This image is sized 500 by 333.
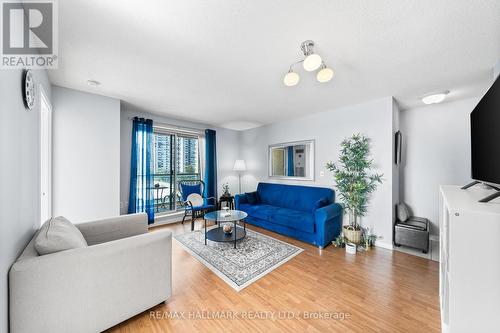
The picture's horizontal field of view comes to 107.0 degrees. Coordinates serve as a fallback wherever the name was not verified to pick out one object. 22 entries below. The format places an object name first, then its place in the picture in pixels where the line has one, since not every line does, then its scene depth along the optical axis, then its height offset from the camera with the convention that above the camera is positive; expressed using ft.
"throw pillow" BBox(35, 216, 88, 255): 4.27 -1.74
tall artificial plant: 9.93 -0.75
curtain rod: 13.51 +3.14
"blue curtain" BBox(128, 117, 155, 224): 12.07 -0.17
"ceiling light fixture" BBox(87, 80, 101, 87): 8.12 +3.80
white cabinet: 2.90 -1.65
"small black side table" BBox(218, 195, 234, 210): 15.53 -2.89
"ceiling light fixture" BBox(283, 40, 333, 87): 4.98 +2.85
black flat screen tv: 3.50 +0.63
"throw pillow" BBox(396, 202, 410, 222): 10.07 -2.53
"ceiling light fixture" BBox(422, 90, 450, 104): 8.66 +3.30
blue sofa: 9.92 -2.84
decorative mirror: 13.14 +0.51
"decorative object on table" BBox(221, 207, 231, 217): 10.23 -2.63
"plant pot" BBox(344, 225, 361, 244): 9.86 -3.69
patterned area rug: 7.26 -4.19
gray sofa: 3.85 -2.81
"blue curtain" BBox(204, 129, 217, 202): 15.88 +0.19
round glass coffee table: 9.39 -3.59
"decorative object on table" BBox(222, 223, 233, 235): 10.03 -3.37
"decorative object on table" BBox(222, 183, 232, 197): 15.81 -2.06
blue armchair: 13.08 -2.51
